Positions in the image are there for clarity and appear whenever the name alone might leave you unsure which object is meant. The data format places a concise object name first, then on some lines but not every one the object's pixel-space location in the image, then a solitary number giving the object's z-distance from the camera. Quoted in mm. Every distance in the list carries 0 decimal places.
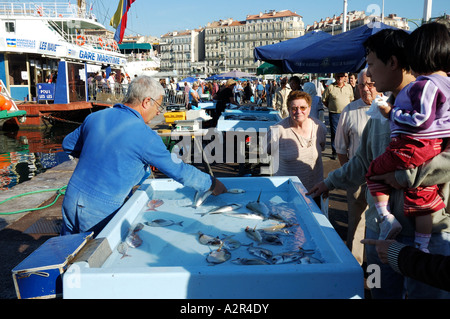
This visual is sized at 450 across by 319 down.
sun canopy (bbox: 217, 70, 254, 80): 32469
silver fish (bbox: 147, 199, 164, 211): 2965
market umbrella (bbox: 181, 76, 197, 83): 39538
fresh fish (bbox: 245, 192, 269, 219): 2730
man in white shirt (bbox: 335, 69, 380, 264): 3840
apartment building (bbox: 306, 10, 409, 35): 106869
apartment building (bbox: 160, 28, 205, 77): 149125
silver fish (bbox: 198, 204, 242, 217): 2814
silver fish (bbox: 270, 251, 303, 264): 1864
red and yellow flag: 18972
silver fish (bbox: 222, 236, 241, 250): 2190
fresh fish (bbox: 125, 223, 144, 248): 2242
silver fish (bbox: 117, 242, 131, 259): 2123
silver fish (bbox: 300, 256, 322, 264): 1798
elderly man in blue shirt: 2664
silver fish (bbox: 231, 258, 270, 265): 1915
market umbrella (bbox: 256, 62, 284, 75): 13484
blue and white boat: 20078
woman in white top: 4066
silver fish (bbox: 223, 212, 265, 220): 2693
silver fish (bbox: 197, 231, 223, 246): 2240
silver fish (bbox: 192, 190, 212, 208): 3026
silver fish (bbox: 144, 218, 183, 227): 2584
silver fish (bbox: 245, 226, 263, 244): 2279
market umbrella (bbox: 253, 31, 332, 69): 8883
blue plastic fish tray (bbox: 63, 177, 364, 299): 1607
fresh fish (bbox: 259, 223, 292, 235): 2406
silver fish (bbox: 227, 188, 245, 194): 3296
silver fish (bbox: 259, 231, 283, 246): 2238
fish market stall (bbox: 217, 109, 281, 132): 7340
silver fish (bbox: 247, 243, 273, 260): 2010
